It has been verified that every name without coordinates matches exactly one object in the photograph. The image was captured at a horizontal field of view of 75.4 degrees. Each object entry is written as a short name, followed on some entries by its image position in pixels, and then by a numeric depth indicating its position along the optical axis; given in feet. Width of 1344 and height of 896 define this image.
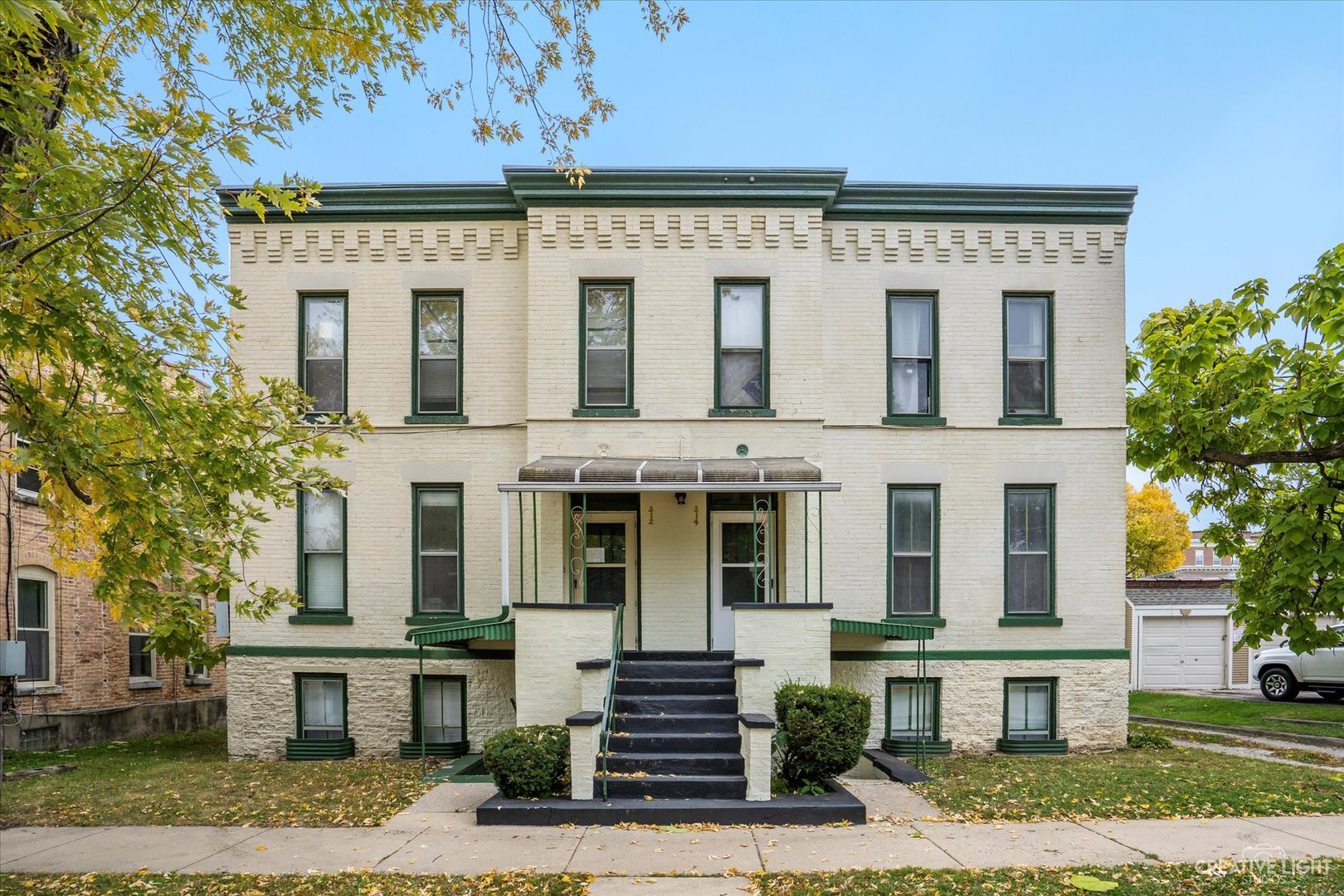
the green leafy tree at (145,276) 19.89
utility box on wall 41.83
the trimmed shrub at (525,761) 28.68
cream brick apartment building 40.63
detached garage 79.05
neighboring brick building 46.98
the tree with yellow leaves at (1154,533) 129.08
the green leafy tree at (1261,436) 40.45
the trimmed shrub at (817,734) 29.94
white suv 64.64
